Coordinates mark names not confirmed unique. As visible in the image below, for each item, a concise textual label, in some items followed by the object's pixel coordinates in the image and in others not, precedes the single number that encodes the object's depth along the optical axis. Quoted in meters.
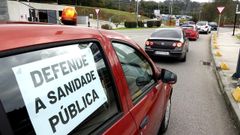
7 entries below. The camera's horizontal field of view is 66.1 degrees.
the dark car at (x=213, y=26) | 35.43
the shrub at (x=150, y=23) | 36.66
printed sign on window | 0.90
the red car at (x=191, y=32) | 16.09
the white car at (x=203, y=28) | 24.29
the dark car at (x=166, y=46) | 7.71
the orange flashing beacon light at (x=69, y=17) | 1.56
